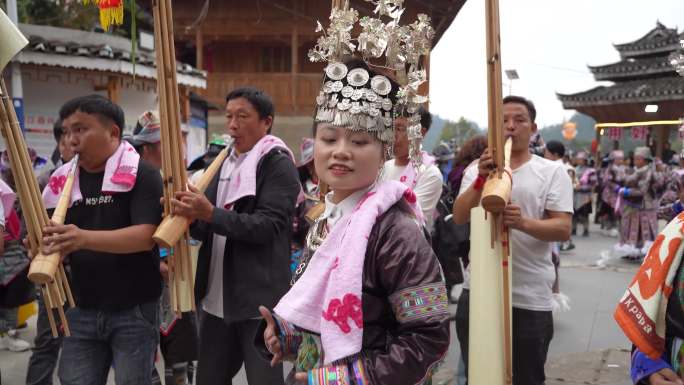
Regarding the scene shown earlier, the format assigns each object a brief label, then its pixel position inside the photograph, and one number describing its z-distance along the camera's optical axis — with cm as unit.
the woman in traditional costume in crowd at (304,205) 479
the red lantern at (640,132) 2036
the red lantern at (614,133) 2094
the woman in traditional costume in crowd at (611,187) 1224
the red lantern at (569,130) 3247
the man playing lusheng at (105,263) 271
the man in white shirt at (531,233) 300
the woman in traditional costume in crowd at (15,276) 389
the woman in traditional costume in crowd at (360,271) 164
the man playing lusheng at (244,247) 286
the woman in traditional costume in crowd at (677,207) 226
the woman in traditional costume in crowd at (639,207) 958
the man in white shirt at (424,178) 398
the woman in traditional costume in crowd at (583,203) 1313
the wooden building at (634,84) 2106
